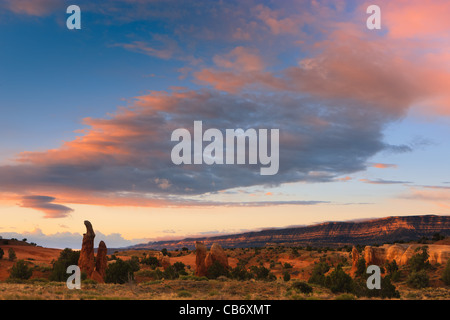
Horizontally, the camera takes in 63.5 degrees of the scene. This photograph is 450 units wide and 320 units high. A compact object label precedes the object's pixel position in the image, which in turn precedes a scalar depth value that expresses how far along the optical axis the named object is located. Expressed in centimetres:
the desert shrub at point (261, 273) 4791
